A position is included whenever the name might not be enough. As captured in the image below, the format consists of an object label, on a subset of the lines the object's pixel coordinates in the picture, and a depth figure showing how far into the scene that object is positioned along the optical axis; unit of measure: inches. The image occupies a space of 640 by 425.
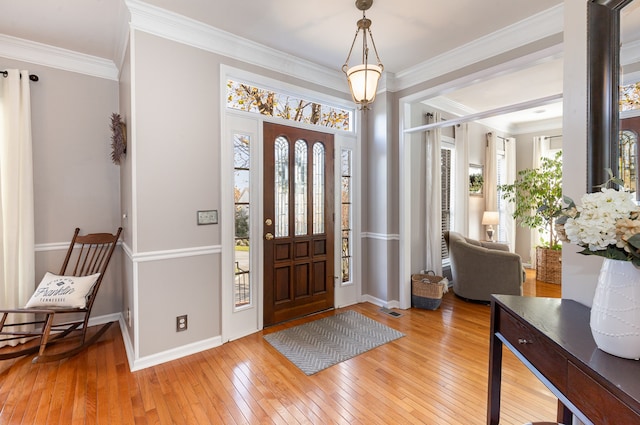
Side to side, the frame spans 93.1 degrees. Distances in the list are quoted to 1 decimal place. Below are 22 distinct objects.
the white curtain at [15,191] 108.1
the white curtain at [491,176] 215.5
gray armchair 148.3
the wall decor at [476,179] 211.6
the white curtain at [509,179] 232.7
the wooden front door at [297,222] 126.2
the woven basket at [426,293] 144.4
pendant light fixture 81.0
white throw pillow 100.2
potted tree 191.9
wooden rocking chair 92.9
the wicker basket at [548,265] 189.5
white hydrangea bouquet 34.6
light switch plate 106.6
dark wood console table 31.5
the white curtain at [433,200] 163.3
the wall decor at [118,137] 108.7
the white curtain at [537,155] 220.4
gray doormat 100.9
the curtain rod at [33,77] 114.7
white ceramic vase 35.3
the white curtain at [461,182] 190.7
